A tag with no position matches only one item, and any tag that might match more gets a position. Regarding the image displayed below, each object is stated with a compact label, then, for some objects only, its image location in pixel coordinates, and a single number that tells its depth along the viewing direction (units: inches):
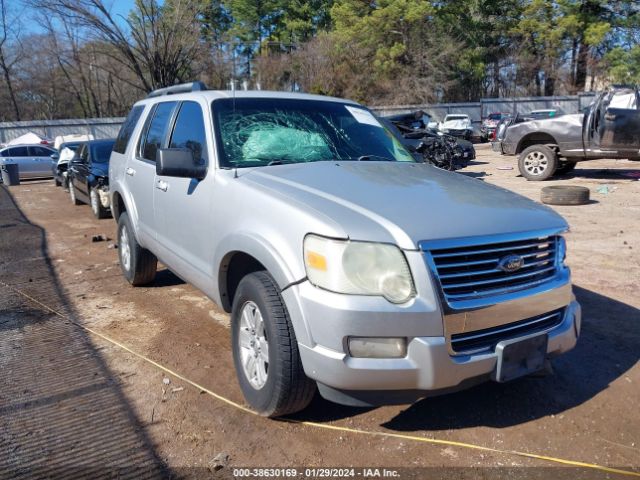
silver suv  100.1
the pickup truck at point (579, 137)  458.3
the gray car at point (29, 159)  815.7
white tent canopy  1076.2
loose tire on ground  380.2
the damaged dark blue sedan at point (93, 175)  402.3
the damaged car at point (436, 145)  609.9
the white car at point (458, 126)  1116.8
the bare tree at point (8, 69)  1672.0
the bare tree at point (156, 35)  1091.9
